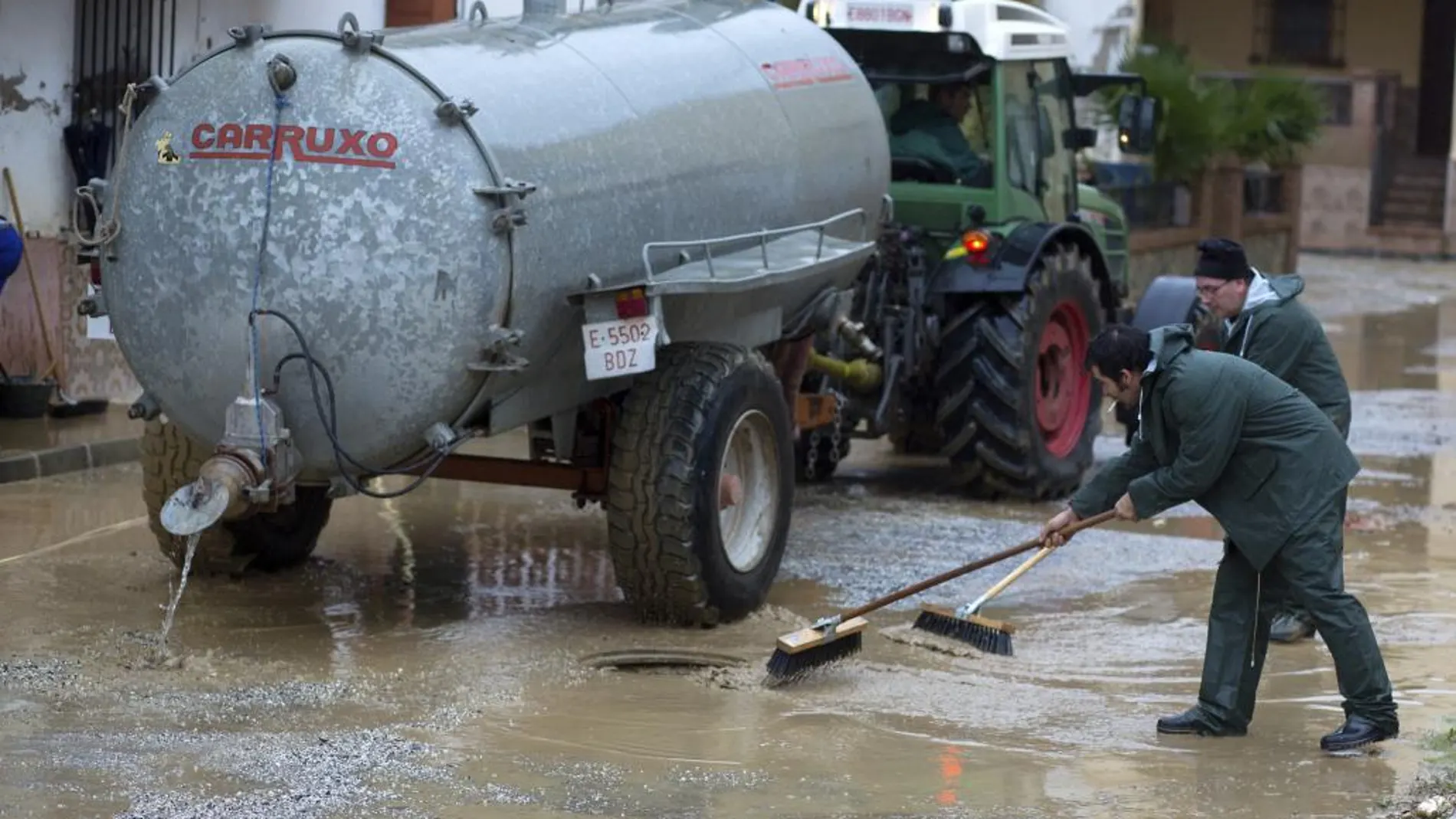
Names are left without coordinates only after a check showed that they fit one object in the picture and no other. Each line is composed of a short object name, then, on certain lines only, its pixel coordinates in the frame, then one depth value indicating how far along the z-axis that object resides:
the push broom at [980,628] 15.94
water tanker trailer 14.62
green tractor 22.05
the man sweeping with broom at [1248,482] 13.57
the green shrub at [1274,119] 46.88
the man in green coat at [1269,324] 15.67
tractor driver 22.94
